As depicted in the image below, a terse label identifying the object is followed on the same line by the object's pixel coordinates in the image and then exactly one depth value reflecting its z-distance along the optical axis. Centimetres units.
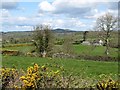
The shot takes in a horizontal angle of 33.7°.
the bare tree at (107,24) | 2995
